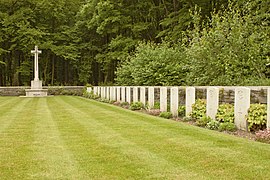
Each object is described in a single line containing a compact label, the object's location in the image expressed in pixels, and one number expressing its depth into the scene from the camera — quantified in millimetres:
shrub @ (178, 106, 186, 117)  10359
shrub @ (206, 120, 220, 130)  7972
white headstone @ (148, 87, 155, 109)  12617
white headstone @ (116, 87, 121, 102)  17450
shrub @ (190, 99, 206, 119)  9020
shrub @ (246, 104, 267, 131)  6977
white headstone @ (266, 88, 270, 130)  6750
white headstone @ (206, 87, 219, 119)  8422
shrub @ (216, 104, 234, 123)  7886
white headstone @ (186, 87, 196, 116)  9594
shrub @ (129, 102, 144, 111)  13352
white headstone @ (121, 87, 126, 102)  16438
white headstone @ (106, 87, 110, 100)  19875
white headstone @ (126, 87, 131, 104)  15438
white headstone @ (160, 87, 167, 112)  11336
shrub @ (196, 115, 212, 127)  8461
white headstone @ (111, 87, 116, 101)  18312
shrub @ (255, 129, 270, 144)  6312
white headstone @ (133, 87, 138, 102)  14428
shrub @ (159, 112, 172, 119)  10422
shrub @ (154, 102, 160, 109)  12467
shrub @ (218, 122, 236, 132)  7555
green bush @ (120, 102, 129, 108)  15234
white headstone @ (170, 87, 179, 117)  10405
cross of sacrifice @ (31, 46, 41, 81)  28859
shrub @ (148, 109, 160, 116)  11362
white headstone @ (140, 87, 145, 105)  13548
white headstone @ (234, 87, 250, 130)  7391
